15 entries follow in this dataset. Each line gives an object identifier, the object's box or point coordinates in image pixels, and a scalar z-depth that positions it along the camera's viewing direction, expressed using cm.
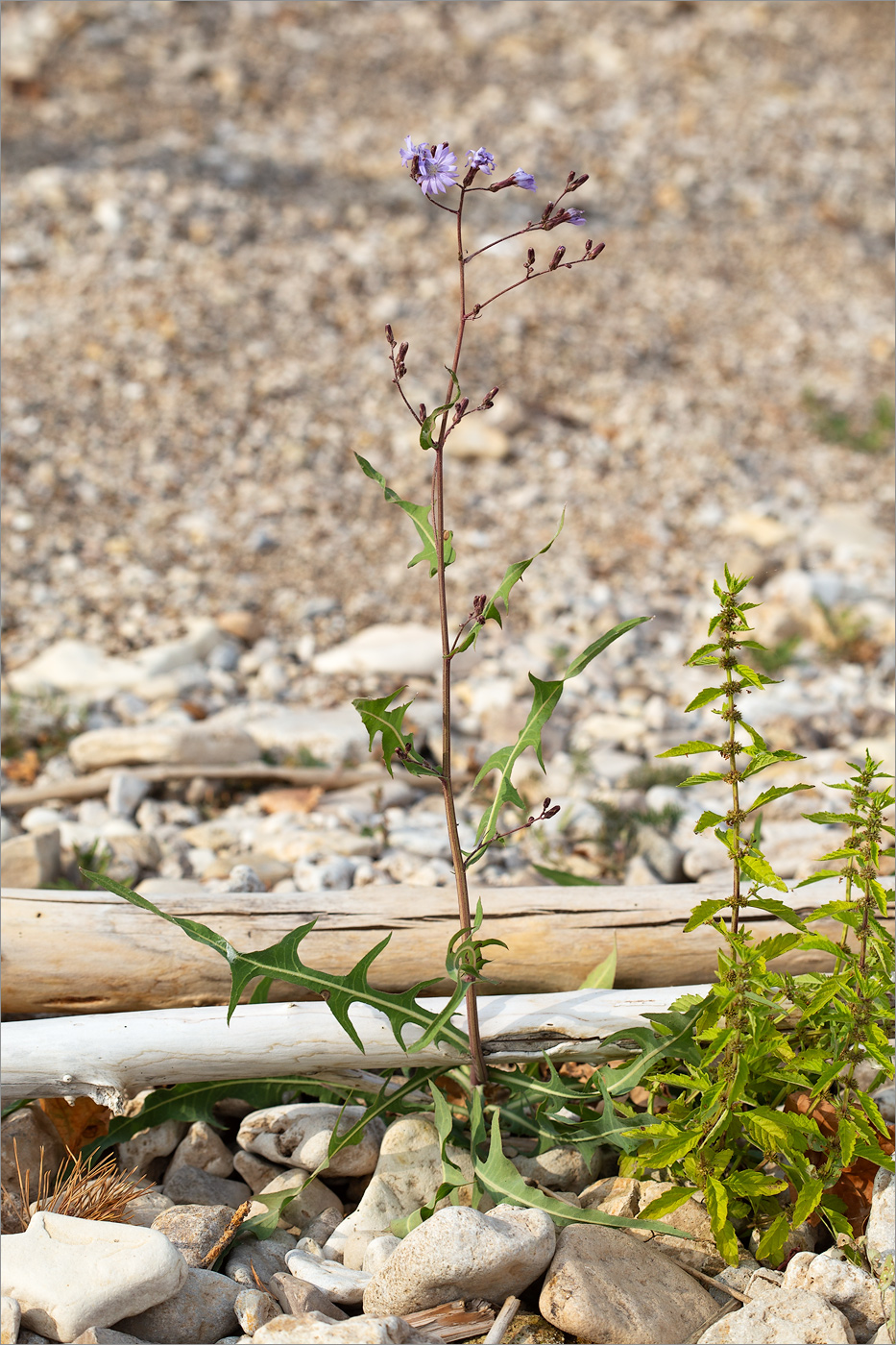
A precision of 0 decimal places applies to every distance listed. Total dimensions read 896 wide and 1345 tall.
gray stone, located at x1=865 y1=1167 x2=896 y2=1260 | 229
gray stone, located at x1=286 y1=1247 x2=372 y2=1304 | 229
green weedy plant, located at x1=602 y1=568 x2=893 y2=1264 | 212
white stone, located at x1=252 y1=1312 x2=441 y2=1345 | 199
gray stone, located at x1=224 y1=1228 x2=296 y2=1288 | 238
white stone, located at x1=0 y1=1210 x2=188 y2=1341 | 209
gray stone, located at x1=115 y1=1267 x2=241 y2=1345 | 221
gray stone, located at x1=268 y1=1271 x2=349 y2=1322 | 223
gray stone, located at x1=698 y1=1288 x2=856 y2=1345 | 207
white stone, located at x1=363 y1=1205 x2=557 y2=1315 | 213
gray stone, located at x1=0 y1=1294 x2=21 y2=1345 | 204
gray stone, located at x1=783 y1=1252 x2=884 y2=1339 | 220
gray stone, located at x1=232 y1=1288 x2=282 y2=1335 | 218
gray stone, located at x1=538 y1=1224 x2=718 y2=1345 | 215
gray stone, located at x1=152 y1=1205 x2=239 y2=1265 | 237
